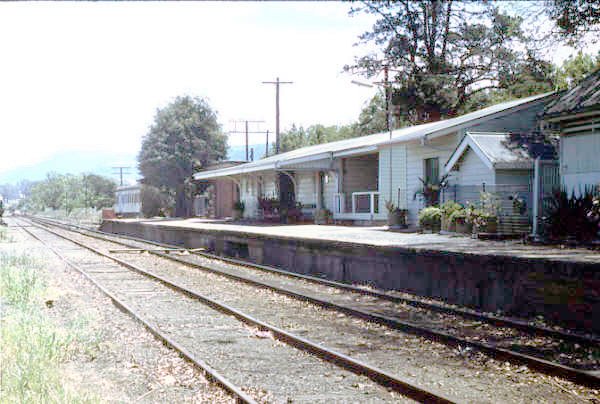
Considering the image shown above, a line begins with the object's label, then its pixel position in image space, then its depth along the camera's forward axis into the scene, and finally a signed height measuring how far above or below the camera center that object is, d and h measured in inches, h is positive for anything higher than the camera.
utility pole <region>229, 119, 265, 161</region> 2381.9 +279.9
